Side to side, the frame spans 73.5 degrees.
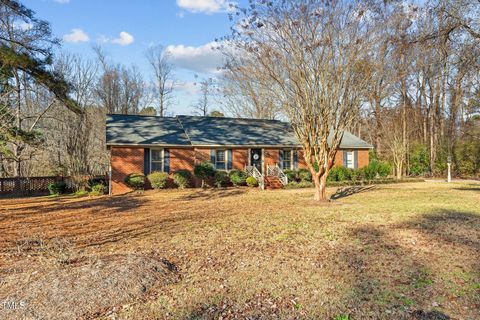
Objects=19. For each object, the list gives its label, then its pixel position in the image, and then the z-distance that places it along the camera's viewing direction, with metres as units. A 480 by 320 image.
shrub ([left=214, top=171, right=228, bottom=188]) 19.17
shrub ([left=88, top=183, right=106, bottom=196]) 16.79
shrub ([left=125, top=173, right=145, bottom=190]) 17.38
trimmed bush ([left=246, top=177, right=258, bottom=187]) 19.17
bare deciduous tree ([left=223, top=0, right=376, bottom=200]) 11.16
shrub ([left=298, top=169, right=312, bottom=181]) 20.86
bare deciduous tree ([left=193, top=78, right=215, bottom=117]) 41.02
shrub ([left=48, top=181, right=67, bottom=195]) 17.66
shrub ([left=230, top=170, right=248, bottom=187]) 19.28
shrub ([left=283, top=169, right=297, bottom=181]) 20.61
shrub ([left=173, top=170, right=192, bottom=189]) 18.17
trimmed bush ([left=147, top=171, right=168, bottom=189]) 17.62
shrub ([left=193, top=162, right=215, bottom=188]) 18.66
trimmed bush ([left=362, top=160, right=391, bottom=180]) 22.25
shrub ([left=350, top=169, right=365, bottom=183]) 21.25
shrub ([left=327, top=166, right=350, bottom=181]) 20.91
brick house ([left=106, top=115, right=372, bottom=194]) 18.33
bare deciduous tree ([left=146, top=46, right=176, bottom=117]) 38.94
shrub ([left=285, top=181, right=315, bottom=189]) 19.02
